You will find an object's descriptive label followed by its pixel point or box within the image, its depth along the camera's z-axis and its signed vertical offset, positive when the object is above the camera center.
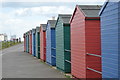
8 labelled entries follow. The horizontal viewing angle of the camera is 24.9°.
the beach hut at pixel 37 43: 26.41 -0.37
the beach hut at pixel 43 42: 21.97 -0.22
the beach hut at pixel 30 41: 34.94 -0.29
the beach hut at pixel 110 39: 7.43 +0.01
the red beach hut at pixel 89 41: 10.23 -0.06
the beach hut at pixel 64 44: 14.10 -0.24
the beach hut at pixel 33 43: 29.92 -0.43
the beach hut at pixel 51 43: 18.01 -0.25
